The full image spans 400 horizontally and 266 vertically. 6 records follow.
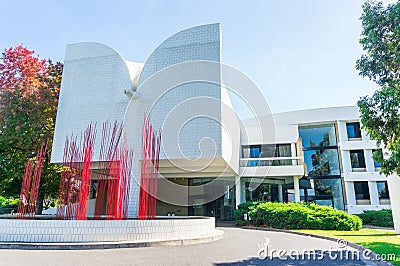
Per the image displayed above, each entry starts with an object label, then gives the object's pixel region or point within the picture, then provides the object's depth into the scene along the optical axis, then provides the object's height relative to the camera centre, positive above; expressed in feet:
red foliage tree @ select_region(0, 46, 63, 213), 44.42 +13.96
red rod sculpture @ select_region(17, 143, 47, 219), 27.48 +0.23
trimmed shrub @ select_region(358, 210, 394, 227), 52.65 -2.88
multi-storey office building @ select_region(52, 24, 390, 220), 40.24 +12.06
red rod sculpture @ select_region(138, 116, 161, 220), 26.35 +1.91
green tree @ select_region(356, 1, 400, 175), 21.86 +10.74
